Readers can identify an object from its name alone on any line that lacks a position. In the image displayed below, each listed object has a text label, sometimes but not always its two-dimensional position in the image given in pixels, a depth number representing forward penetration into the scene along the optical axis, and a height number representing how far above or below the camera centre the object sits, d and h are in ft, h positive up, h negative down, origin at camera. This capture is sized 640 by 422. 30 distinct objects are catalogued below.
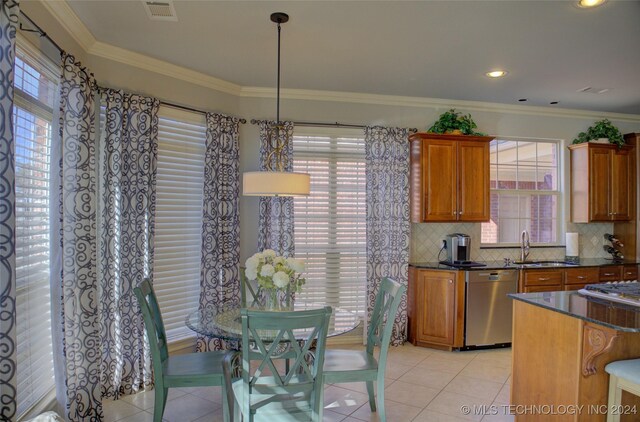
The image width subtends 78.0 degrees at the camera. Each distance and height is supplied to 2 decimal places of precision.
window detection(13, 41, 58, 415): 7.38 -0.15
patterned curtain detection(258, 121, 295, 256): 13.47 +0.03
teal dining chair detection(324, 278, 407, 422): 8.60 -3.38
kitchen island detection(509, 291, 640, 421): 6.88 -2.61
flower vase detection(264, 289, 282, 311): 8.78 -1.99
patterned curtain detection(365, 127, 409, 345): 14.38 +0.12
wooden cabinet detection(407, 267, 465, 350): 13.69 -3.33
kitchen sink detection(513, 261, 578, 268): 14.50 -1.87
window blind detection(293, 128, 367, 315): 14.29 -0.14
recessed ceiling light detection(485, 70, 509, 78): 11.99 +4.36
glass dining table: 7.88 -2.38
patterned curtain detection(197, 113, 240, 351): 12.39 -0.20
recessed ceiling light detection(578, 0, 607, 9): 7.99 +4.33
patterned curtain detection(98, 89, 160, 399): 10.07 -0.47
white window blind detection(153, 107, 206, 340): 11.78 -0.04
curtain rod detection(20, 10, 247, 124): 6.62 +3.23
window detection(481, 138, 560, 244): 16.37 +0.97
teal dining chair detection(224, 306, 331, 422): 6.40 -2.96
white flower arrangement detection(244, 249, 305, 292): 8.29 -1.20
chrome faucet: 15.69 -1.24
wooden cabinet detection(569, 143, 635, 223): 16.01 +1.33
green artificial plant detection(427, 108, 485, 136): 14.80 +3.37
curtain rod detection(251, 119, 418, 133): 14.19 +3.26
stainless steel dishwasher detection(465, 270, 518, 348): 13.73 -3.24
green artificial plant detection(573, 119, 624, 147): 16.17 +3.39
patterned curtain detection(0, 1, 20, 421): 5.38 -0.12
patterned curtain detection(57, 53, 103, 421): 8.26 -0.91
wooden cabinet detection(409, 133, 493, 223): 14.40 +1.37
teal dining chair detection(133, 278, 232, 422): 7.99 -3.32
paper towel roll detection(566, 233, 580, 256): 16.21 -1.19
